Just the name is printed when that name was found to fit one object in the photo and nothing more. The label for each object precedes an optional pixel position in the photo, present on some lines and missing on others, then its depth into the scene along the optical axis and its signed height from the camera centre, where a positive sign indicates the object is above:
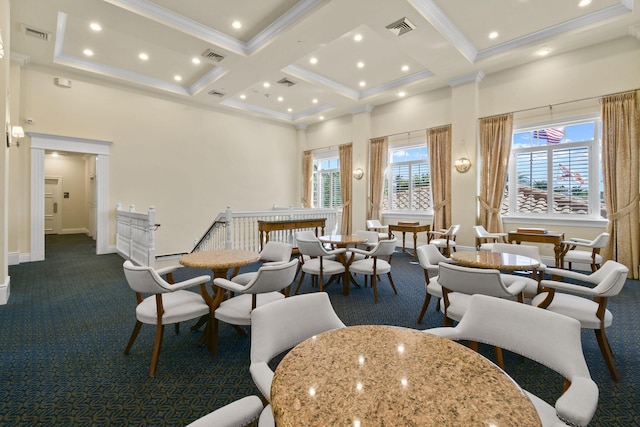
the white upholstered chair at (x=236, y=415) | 0.92 -0.64
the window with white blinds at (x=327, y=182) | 10.26 +1.17
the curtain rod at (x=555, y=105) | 5.37 +2.15
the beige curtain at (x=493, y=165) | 6.39 +1.06
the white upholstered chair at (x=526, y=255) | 2.95 -0.52
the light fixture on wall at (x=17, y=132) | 5.50 +1.58
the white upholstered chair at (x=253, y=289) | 2.35 -0.60
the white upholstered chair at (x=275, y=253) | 3.52 -0.47
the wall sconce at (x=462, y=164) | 6.79 +1.14
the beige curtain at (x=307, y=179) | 10.73 +1.31
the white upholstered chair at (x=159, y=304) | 2.27 -0.75
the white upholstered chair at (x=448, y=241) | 6.26 -0.60
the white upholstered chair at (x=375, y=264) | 3.99 -0.70
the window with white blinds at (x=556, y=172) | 5.64 +0.84
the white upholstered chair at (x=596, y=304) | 2.22 -0.77
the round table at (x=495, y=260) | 2.80 -0.48
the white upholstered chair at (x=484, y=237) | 5.68 -0.47
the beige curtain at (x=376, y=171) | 8.65 +1.27
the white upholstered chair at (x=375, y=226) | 7.95 -0.31
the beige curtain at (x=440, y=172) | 7.31 +1.04
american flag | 6.02 +1.63
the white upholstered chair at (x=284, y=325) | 1.37 -0.58
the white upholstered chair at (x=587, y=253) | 4.72 -0.68
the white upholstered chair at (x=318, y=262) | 4.01 -0.69
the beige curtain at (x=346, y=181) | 9.47 +1.06
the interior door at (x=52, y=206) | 10.97 +0.38
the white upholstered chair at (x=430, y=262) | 2.99 -0.56
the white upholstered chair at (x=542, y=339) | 1.02 -0.62
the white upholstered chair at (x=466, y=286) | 2.34 -0.59
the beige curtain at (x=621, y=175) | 5.02 +0.66
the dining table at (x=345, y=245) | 4.29 -0.47
